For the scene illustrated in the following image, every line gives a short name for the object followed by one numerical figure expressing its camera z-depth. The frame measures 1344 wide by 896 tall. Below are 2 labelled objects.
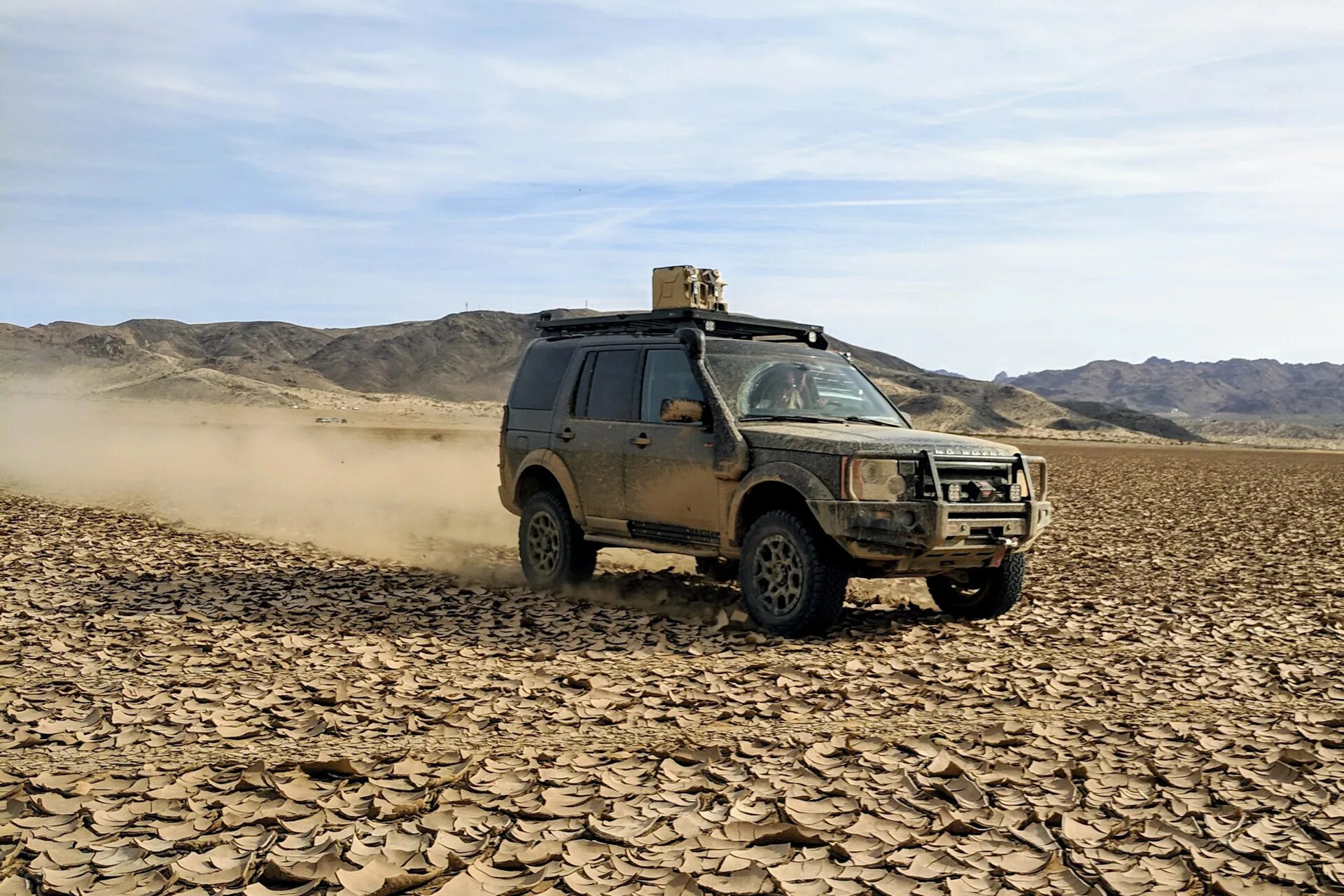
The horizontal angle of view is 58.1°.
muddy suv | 8.12
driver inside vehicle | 9.18
